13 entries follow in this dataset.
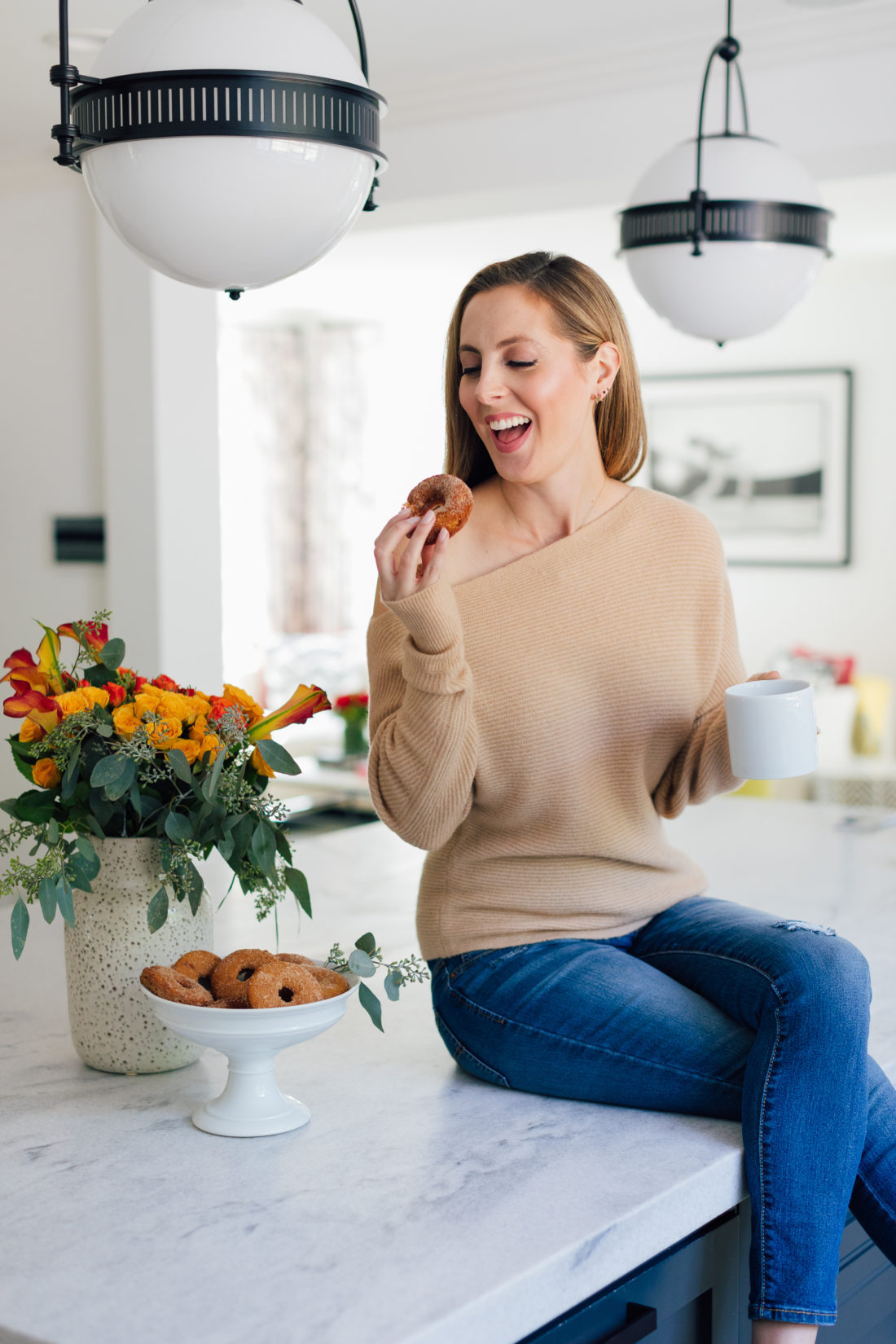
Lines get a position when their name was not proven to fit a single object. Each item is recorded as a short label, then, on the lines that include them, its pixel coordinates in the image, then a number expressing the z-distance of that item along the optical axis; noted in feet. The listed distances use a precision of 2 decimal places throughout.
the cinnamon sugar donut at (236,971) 4.06
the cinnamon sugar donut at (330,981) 4.10
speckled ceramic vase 4.45
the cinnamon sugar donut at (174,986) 4.02
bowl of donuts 3.90
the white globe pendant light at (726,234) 5.25
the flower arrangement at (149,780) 4.23
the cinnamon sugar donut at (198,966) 4.22
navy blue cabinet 3.67
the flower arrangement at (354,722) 17.70
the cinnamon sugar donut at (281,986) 3.91
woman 4.02
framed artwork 21.31
